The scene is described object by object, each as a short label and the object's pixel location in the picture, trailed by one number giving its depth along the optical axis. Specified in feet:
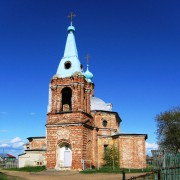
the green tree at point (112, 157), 78.56
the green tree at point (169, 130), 92.16
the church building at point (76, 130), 70.07
